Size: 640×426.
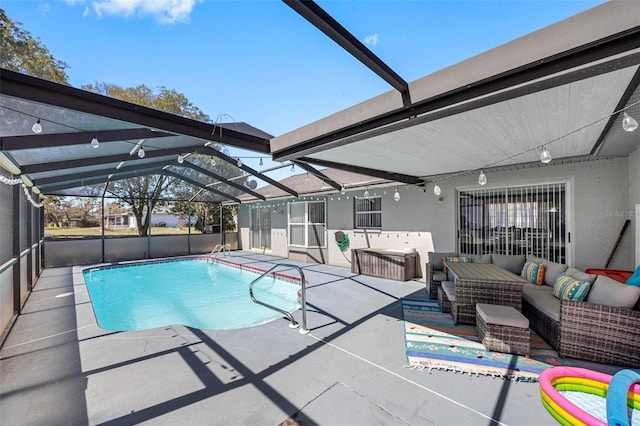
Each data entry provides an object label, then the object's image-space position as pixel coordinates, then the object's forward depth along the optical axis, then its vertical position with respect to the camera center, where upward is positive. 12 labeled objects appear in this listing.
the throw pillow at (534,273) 4.93 -1.22
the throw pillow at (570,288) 3.51 -1.13
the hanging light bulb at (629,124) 2.32 +0.77
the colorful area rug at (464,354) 3.00 -1.85
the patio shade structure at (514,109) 1.93 +1.13
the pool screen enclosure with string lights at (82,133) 2.92 +1.34
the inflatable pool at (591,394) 1.84 -1.57
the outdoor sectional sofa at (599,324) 3.02 -1.41
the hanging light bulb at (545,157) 3.35 +0.69
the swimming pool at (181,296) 5.75 -2.38
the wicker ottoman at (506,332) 3.28 -1.56
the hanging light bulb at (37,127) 3.14 +1.06
